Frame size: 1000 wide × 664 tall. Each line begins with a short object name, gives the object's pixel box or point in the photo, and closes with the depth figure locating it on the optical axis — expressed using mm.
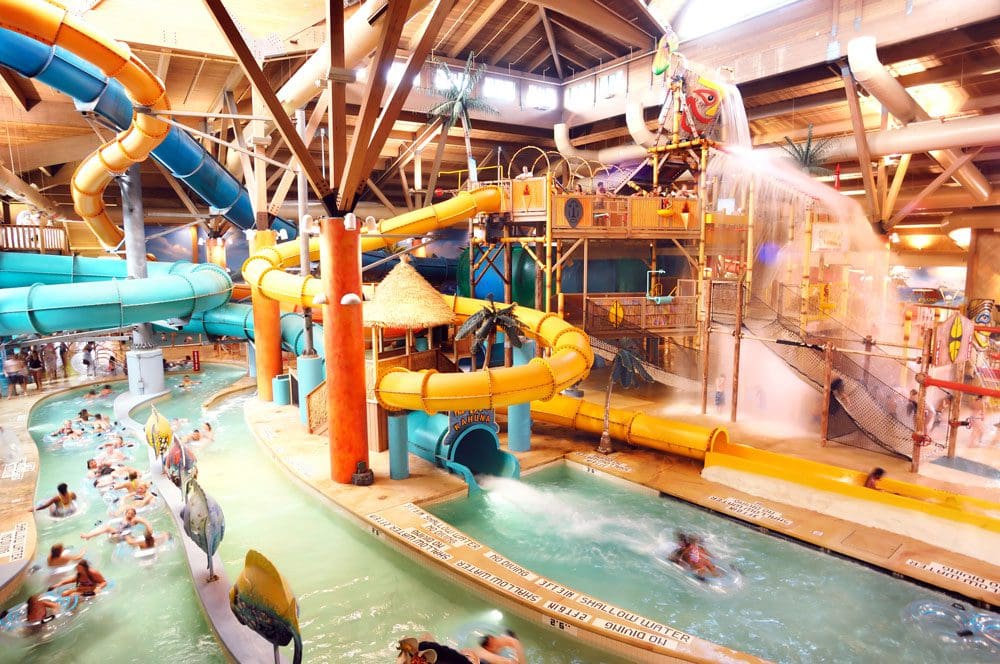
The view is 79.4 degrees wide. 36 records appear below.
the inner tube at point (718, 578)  8266
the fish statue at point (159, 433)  10688
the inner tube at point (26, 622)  7141
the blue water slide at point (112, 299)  13594
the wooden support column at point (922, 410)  10516
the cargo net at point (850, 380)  12438
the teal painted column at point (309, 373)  13797
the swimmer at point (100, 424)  14664
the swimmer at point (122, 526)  9414
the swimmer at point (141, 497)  10758
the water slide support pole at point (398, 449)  11094
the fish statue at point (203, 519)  7008
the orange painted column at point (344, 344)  10133
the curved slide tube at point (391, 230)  14609
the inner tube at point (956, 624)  6996
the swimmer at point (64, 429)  14130
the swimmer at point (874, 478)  10430
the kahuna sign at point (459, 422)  11500
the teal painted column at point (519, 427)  13273
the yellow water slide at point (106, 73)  8586
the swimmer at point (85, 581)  7914
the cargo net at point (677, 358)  15470
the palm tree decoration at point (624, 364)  13258
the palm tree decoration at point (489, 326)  11953
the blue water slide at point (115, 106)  9922
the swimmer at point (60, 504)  10148
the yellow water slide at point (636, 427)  12242
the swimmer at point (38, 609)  7262
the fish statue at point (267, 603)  4906
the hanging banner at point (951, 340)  11008
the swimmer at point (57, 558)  8508
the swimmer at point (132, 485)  11039
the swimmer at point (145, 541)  9203
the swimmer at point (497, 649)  6066
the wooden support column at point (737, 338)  13511
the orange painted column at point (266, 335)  16328
